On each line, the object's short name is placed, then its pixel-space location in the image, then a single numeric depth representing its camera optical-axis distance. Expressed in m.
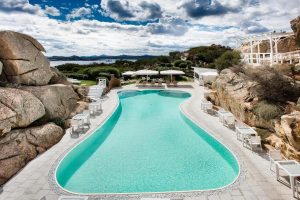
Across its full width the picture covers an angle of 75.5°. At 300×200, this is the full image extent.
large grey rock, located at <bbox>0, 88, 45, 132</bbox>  7.63
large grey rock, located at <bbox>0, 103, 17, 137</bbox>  7.25
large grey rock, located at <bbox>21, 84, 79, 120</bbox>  9.85
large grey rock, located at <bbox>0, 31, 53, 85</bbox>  9.79
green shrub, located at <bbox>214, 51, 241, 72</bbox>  16.79
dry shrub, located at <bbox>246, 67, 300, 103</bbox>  8.73
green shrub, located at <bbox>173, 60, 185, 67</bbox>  31.97
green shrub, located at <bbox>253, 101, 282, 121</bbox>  8.04
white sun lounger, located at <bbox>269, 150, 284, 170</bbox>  6.20
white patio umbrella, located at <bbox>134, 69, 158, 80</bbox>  22.08
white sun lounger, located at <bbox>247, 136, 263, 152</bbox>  7.34
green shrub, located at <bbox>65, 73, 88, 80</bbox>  23.63
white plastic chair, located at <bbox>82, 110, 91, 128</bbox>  10.42
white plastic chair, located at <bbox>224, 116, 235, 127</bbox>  9.69
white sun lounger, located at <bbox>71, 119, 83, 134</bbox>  9.48
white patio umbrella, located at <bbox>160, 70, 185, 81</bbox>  21.71
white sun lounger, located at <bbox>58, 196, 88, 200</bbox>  4.84
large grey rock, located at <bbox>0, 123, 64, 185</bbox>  6.51
